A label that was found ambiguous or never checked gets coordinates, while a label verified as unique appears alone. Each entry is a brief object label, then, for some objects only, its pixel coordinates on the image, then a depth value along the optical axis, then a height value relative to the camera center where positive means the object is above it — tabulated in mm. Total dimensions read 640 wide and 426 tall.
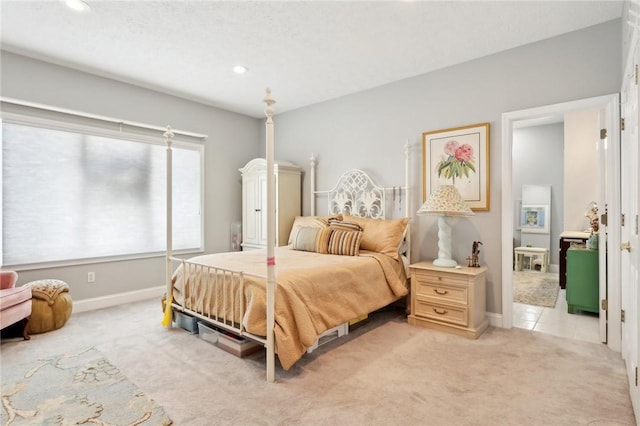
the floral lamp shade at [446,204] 3141 +67
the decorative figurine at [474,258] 3307 -458
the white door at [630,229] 1834 -114
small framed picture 6246 -148
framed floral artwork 3430 +523
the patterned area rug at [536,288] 4238 -1100
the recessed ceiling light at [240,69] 3648 +1559
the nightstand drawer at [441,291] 3059 -754
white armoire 4727 +157
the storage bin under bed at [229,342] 2604 -1041
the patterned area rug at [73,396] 1838 -1116
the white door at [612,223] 2697 -104
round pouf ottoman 3119 -891
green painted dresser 3531 -726
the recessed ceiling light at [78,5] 2543 +1569
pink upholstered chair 2754 -758
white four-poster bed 2350 -538
